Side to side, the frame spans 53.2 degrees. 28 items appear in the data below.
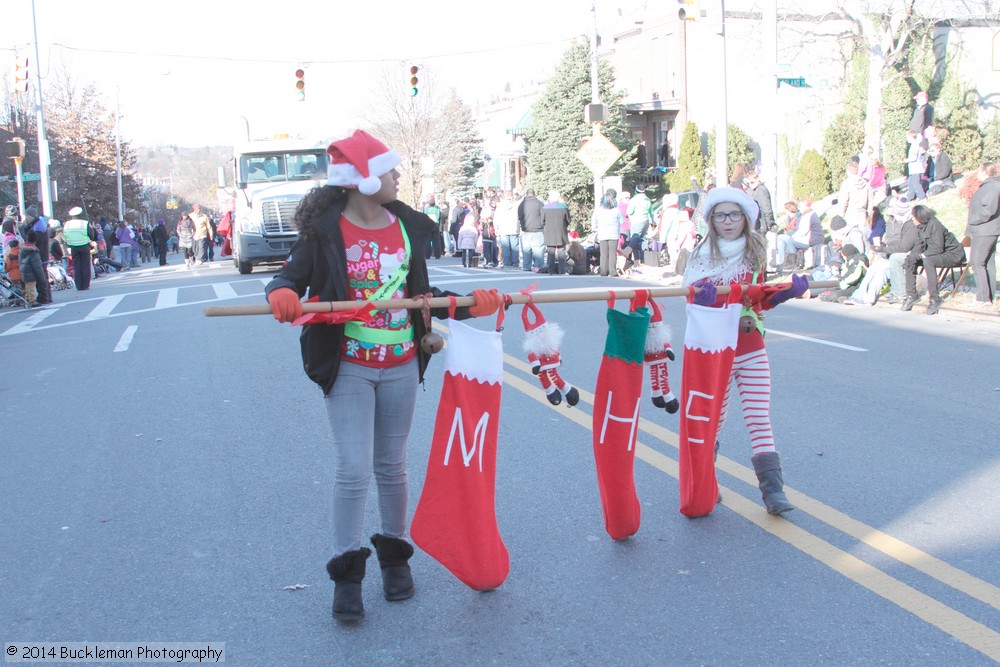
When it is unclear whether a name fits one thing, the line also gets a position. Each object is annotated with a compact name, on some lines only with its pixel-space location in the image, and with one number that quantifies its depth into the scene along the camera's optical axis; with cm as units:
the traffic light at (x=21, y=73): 2766
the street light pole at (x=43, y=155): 3120
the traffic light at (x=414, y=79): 2795
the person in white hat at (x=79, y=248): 2341
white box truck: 2433
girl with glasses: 519
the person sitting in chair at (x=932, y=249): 1381
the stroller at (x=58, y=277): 2364
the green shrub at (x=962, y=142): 3097
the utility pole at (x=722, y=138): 1977
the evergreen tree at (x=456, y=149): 6200
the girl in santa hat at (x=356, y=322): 403
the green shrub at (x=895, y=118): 3086
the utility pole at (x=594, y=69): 2840
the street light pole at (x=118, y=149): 5188
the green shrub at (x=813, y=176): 3391
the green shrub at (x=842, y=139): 3300
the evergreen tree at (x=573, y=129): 4469
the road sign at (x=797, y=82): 1797
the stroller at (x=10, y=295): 1923
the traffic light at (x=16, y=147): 2986
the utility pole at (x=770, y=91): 1889
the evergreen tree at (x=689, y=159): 4281
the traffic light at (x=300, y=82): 2873
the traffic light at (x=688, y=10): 1844
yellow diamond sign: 2558
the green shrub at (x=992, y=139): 3086
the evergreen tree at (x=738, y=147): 4144
